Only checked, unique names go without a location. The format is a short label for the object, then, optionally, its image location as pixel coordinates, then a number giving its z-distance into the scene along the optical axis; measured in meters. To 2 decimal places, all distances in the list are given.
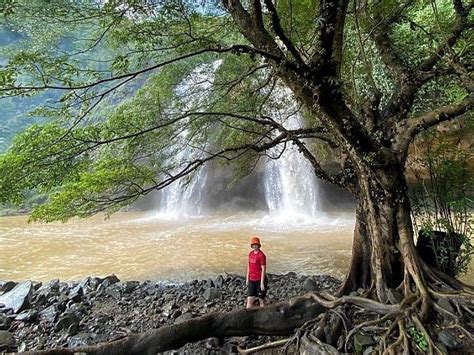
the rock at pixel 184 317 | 5.16
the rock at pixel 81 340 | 4.70
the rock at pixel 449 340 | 3.43
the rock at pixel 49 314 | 5.61
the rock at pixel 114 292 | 6.71
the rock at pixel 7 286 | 7.16
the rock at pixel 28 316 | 5.62
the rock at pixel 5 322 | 5.33
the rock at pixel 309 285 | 6.23
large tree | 3.87
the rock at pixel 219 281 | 7.02
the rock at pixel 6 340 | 4.75
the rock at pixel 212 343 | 4.10
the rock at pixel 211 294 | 6.21
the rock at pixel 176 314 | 5.45
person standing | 5.39
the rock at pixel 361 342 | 3.59
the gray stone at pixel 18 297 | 6.09
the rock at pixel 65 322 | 5.26
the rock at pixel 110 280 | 7.35
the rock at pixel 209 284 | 6.96
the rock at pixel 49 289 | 6.68
